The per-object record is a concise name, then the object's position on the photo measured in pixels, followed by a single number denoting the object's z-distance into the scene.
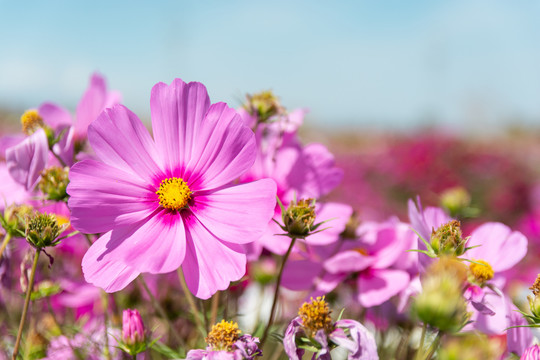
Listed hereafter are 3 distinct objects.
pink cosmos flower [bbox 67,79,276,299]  0.25
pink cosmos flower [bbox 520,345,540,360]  0.24
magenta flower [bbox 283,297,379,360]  0.24
